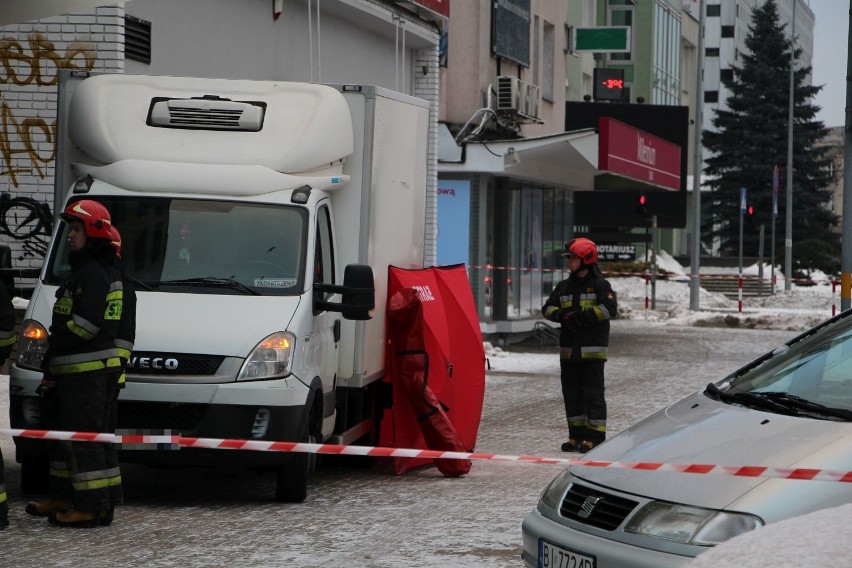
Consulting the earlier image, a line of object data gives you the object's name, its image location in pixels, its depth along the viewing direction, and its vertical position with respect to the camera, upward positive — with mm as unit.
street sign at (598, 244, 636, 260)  58156 -537
